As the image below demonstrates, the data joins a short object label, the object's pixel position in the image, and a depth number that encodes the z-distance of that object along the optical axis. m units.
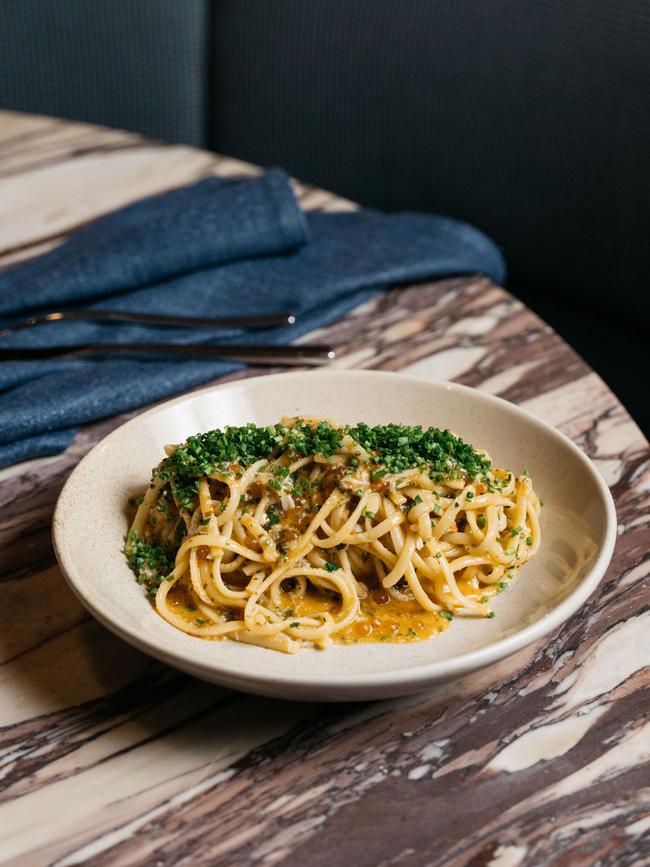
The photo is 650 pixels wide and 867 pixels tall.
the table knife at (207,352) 0.84
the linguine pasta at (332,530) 0.60
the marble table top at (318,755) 0.51
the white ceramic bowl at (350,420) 0.53
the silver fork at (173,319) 0.88
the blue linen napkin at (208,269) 0.83
